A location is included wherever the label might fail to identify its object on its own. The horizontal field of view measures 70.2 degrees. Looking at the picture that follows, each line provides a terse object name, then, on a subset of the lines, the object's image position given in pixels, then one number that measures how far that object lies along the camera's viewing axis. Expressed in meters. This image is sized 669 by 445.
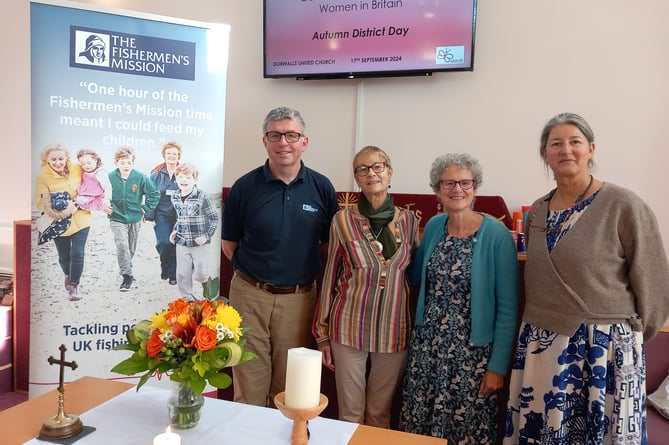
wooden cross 1.27
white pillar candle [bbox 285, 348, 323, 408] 0.99
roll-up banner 2.12
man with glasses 2.04
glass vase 1.31
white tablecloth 1.27
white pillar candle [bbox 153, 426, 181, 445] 0.99
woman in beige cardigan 1.48
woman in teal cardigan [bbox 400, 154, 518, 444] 1.69
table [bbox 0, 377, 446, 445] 1.30
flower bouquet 1.20
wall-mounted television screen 3.23
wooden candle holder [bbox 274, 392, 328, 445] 0.99
